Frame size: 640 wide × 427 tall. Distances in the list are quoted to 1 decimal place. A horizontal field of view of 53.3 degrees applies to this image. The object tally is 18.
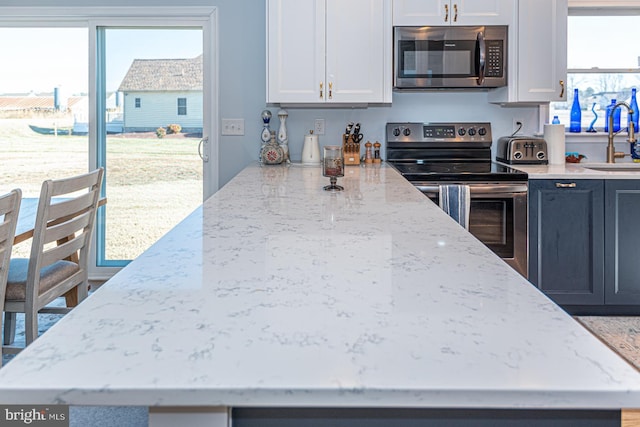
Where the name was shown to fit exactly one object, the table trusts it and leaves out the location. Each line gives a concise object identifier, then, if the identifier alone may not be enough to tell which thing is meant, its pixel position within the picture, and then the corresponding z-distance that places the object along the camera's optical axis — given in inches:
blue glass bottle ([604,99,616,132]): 159.8
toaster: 151.5
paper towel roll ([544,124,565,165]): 152.9
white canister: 155.2
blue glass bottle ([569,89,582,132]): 163.2
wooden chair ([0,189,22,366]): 78.4
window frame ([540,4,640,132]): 159.8
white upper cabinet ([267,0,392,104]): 146.9
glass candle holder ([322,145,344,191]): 100.7
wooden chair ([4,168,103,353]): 90.4
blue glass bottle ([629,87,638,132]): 160.9
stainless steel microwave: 146.9
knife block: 152.1
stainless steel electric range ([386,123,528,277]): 136.3
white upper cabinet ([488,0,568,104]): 146.2
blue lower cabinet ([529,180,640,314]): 137.9
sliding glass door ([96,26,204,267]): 166.6
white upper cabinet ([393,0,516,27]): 146.9
